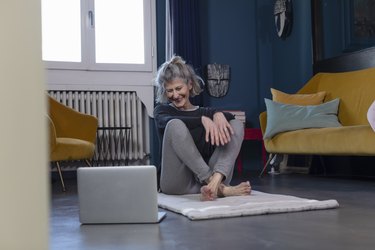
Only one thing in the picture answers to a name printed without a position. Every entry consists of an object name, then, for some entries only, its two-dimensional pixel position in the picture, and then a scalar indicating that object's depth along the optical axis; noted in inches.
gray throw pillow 146.0
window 182.2
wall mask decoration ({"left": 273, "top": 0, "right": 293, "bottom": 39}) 194.4
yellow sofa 123.1
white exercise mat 69.7
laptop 63.2
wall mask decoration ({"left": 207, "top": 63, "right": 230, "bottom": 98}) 201.5
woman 84.4
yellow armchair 156.5
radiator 179.0
